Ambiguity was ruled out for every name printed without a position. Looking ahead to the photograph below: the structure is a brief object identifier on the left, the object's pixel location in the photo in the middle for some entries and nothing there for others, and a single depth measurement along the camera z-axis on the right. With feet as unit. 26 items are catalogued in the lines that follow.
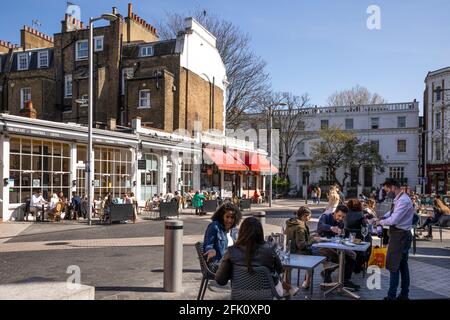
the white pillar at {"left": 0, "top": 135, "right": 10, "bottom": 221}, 55.83
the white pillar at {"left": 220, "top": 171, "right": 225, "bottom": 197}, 103.65
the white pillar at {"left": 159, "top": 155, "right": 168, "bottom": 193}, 84.53
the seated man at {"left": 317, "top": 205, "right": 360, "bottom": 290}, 24.29
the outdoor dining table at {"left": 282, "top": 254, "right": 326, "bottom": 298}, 18.39
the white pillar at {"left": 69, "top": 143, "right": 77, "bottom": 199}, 66.49
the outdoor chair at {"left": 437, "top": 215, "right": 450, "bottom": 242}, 45.78
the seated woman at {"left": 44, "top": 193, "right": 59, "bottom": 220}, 58.59
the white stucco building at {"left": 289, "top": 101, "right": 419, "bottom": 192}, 168.04
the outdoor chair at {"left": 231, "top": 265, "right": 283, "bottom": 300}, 14.20
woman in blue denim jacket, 20.06
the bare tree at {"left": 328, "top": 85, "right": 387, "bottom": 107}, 193.66
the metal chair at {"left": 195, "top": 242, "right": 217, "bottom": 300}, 19.24
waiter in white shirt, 21.47
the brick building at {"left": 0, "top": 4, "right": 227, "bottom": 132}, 96.27
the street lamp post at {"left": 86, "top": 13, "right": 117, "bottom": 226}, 57.36
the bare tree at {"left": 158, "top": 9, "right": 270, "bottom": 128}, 130.41
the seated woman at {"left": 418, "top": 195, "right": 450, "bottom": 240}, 46.03
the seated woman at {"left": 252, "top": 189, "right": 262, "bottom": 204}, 111.63
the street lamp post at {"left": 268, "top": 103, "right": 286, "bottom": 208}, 100.54
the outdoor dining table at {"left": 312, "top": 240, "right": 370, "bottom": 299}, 22.43
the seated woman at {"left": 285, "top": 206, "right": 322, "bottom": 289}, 22.38
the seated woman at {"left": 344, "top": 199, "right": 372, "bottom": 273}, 26.63
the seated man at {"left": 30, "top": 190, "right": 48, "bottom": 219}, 58.95
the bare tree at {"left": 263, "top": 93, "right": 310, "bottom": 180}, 169.45
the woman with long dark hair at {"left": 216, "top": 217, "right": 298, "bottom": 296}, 14.30
